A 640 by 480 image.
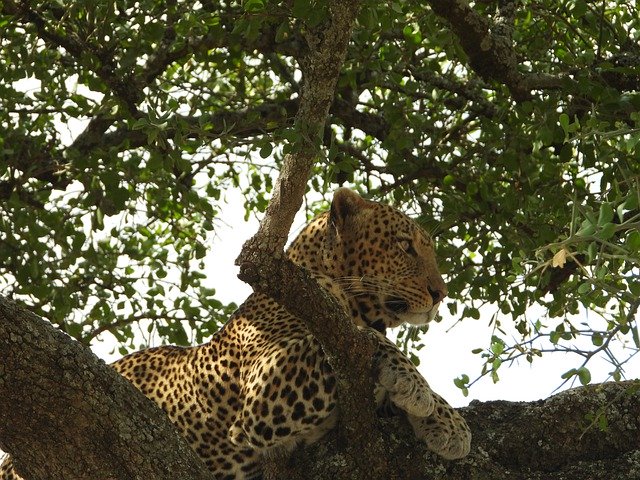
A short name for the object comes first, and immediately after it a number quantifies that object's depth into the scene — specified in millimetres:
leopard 11859
